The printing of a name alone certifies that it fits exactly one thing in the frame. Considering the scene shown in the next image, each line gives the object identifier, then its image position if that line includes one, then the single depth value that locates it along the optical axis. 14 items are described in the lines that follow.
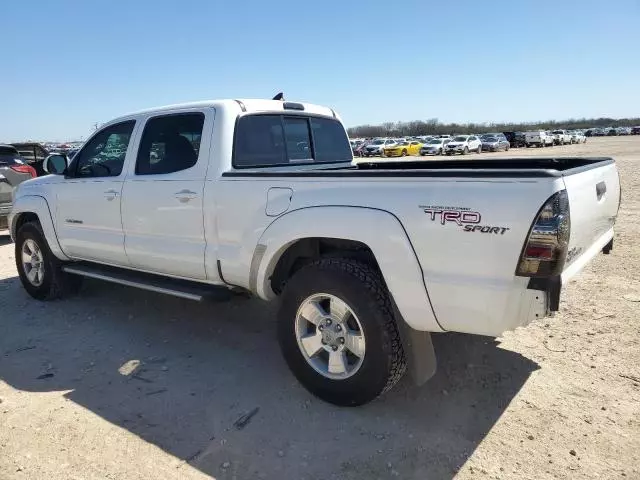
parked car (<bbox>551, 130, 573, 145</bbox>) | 63.88
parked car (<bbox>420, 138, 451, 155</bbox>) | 45.28
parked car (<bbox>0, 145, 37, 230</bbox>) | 9.54
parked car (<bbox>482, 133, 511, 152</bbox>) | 49.59
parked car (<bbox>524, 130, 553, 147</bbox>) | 57.12
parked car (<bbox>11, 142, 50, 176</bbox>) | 11.76
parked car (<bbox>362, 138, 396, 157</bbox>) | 44.78
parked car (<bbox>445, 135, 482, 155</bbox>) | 44.44
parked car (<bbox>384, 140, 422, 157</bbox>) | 44.22
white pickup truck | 2.58
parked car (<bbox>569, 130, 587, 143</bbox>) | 69.16
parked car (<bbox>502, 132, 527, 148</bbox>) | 57.91
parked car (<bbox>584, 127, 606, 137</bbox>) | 101.63
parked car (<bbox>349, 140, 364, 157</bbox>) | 51.44
